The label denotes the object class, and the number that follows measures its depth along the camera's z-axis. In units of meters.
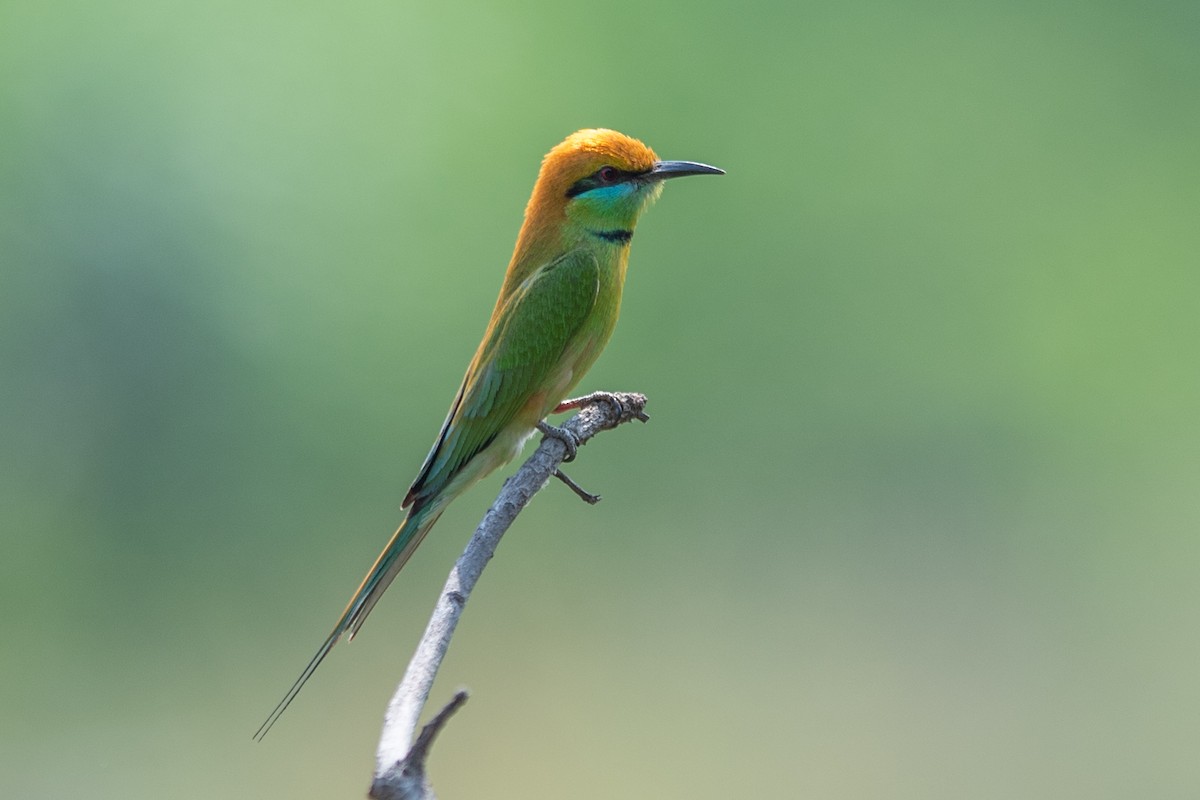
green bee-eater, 5.13
